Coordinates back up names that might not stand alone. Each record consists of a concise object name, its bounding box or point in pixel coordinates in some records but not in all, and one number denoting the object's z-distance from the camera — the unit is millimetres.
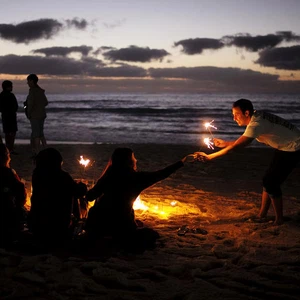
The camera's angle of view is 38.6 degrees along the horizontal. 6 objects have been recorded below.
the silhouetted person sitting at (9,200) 4688
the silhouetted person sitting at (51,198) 4629
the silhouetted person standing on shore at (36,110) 10352
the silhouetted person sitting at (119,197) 4785
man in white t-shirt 5262
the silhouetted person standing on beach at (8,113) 11117
